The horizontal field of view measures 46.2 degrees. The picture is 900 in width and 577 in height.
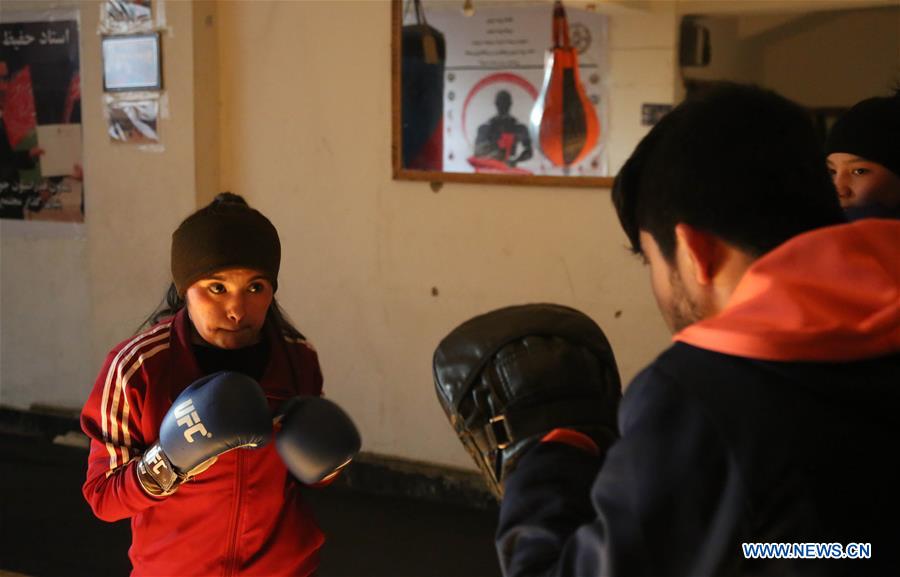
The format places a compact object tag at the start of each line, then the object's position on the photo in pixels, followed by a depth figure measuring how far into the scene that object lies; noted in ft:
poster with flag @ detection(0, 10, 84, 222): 15.38
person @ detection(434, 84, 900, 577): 2.96
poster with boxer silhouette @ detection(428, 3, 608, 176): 11.83
